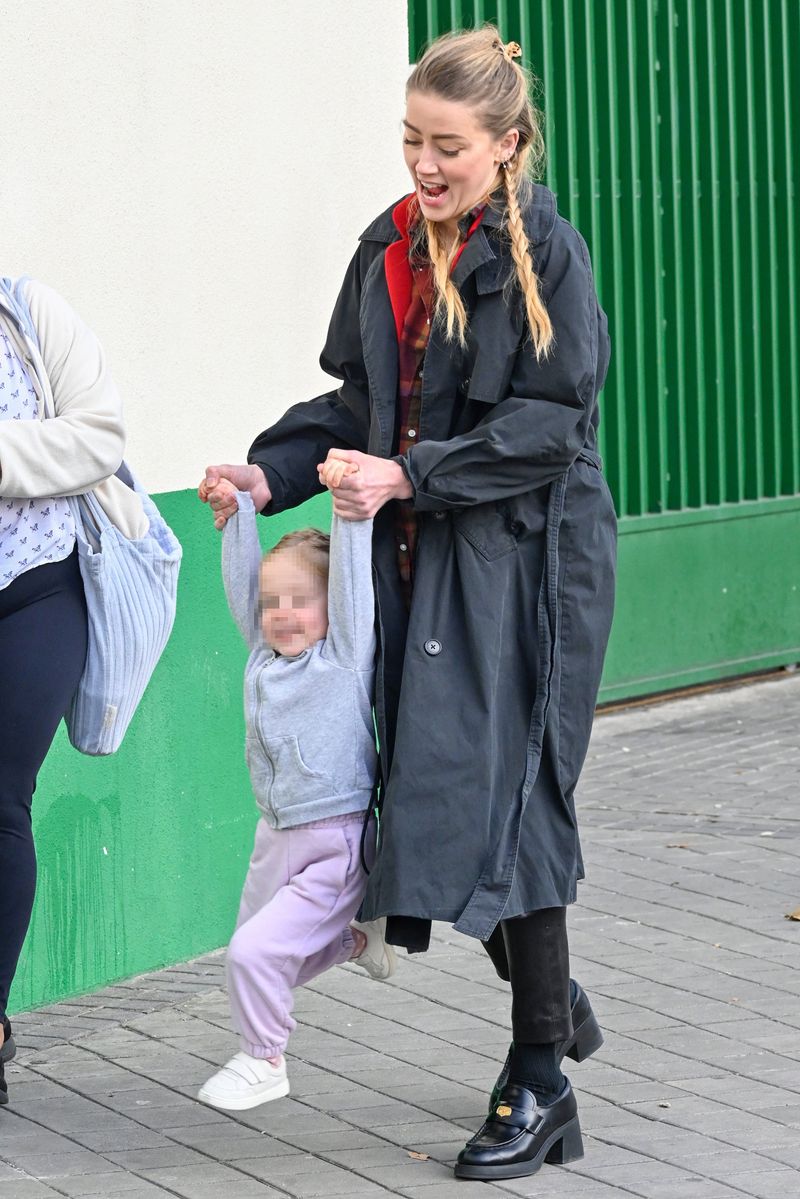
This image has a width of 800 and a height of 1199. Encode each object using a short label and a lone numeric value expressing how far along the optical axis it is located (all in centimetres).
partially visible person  761
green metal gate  1603
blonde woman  696
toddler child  716
